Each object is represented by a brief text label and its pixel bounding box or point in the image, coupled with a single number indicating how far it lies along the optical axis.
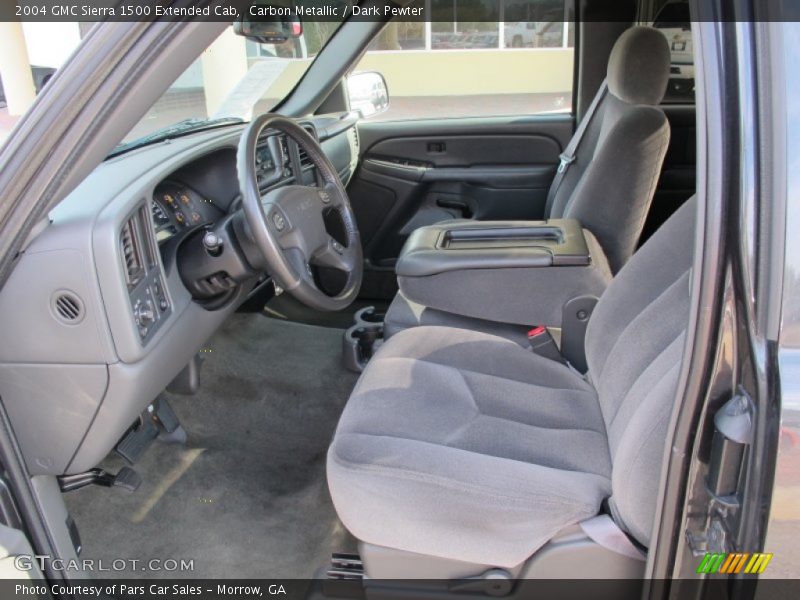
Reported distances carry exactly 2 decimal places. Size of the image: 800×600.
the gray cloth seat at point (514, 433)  1.03
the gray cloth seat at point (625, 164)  1.86
